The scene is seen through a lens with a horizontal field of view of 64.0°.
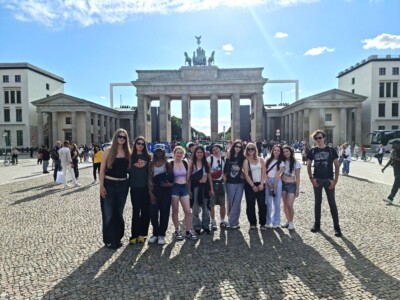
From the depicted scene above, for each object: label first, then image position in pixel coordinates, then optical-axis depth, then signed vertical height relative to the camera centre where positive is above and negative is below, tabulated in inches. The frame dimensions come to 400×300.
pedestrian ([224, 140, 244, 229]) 264.1 -37.1
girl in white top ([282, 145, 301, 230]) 266.1 -40.5
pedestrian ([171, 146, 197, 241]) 239.3 -39.9
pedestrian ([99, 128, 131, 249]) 219.0 -34.4
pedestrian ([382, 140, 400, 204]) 372.5 -36.8
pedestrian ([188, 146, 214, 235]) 251.4 -40.4
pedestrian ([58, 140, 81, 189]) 508.7 -37.1
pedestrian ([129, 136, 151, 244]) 226.4 -38.9
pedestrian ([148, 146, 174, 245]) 228.7 -40.0
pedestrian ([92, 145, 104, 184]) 549.6 -39.8
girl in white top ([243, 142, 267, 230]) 260.5 -39.9
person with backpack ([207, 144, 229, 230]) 269.9 -38.8
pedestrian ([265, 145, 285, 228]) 270.5 -41.1
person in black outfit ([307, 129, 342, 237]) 254.2 -30.7
